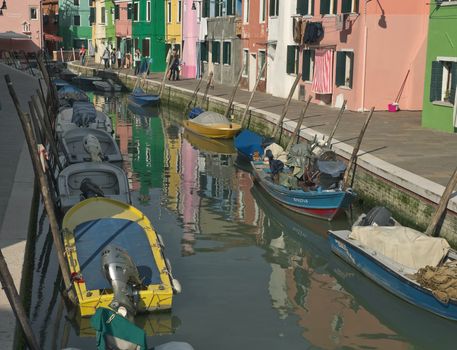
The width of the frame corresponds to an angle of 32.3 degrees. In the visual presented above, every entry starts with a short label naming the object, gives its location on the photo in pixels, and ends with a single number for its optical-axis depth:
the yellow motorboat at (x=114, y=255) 9.62
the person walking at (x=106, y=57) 52.81
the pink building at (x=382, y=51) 24.06
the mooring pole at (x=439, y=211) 12.15
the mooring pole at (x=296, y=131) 19.95
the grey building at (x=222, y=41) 36.09
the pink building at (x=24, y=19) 58.72
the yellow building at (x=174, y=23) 45.34
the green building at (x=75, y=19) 70.00
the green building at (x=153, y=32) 48.31
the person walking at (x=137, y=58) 48.65
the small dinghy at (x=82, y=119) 22.76
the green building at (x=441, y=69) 19.47
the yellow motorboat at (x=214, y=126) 25.11
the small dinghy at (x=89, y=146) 17.55
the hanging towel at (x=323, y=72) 26.15
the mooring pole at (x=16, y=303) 7.54
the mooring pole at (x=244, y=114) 25.43
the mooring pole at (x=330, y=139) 18.12
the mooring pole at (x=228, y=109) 27.30
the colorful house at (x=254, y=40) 32.66
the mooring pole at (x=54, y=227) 9.62
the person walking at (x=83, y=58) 57.26
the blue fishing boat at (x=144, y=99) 35.16
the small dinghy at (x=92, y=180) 13.67
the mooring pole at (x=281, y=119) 22.14
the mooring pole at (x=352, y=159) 15.81
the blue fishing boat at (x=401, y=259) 10.21
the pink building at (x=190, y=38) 42.16
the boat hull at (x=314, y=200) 14.64
